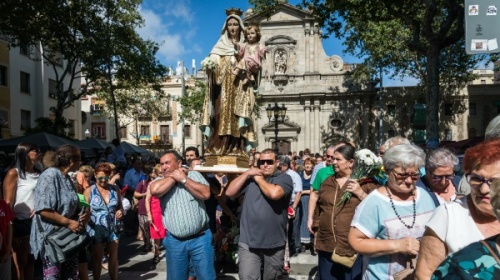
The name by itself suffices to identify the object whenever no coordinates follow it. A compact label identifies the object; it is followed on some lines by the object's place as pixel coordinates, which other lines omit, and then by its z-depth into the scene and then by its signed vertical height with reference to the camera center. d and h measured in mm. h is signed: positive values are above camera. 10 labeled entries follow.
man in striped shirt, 4703 -925
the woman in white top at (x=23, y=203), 5395 -824
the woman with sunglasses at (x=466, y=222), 2227 -455
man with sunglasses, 4633 -888
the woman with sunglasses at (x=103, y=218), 5953 -1128
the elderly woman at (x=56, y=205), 4609 -732
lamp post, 19375 +1030
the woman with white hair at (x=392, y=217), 3084 -591
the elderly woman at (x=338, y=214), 4328 -828
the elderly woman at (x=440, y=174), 3979 -371
